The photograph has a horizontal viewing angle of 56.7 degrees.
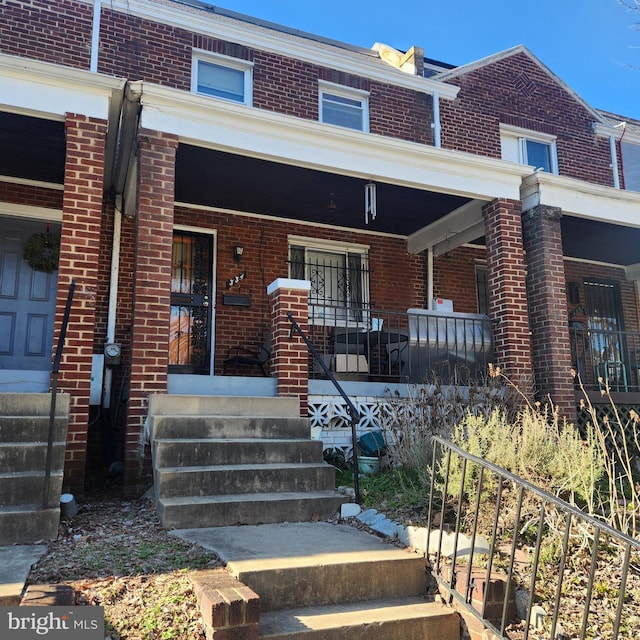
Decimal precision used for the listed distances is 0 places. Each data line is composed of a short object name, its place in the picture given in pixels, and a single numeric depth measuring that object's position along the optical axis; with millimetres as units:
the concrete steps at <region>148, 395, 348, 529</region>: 4391
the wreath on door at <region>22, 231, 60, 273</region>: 7688
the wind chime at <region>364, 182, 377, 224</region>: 7457
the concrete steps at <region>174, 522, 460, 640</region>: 3113
